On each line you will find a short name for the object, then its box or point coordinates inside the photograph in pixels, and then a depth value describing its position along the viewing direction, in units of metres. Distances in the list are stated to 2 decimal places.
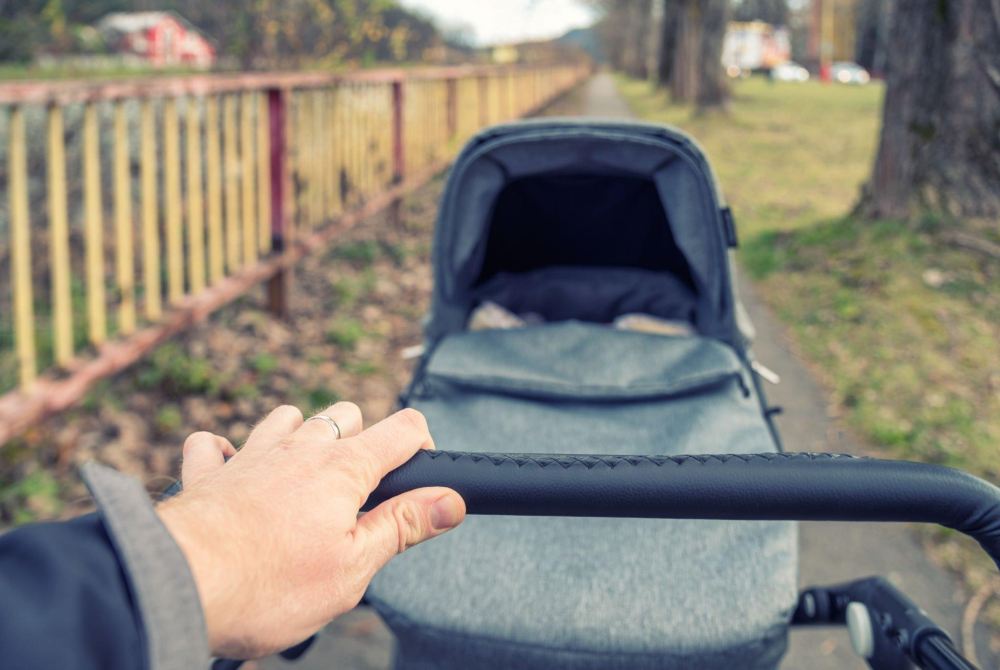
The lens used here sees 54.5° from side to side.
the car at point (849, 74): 71.69
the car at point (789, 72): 76.81
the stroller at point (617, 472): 1.07
